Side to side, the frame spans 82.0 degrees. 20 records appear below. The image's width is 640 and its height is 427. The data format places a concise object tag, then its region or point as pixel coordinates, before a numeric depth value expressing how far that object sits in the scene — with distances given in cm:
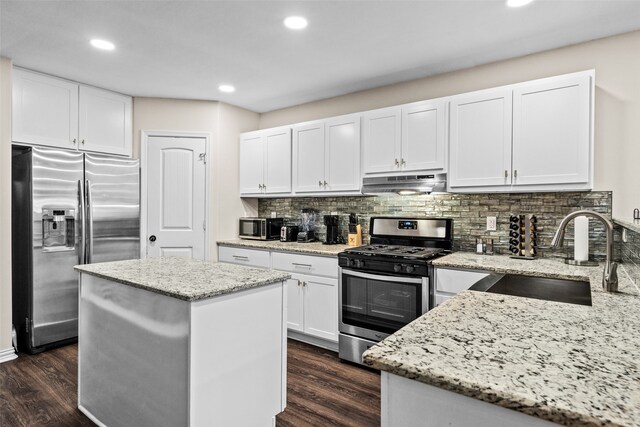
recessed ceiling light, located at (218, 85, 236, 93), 377
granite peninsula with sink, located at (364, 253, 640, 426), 66
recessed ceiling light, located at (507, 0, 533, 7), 220
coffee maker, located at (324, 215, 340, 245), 390
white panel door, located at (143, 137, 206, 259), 413
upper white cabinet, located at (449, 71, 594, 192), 250
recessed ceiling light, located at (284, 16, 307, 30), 241
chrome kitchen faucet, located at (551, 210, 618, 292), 150
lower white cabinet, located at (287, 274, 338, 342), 328
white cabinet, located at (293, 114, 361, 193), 356
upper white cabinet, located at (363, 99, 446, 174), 306
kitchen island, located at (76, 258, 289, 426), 168
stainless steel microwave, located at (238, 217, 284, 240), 420
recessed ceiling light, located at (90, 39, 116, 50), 276
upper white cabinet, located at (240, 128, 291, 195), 408
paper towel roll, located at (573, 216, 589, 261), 252
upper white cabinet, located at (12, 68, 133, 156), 326
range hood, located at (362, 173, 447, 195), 303
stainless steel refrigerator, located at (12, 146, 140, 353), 327
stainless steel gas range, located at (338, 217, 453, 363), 279
